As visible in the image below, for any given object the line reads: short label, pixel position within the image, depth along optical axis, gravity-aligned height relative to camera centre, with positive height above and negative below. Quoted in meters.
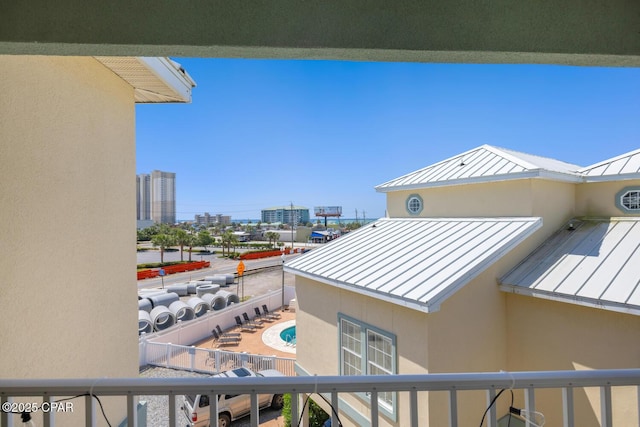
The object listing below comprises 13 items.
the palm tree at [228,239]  42.56 -2.81
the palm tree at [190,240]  37.03 -2.57
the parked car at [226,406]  6.23 -4.49
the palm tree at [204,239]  43.09 -2.77
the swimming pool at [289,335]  13.32 -5.63
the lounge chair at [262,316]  16.03 -5.53
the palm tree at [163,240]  34.72 -2.28
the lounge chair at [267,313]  16.72 -5.51
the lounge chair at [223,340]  12.73 -5.40
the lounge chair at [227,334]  13.52 -5.42
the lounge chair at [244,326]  14.55 -5.49
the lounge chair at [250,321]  15.51 -5.55
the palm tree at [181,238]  36.75 -2.16
